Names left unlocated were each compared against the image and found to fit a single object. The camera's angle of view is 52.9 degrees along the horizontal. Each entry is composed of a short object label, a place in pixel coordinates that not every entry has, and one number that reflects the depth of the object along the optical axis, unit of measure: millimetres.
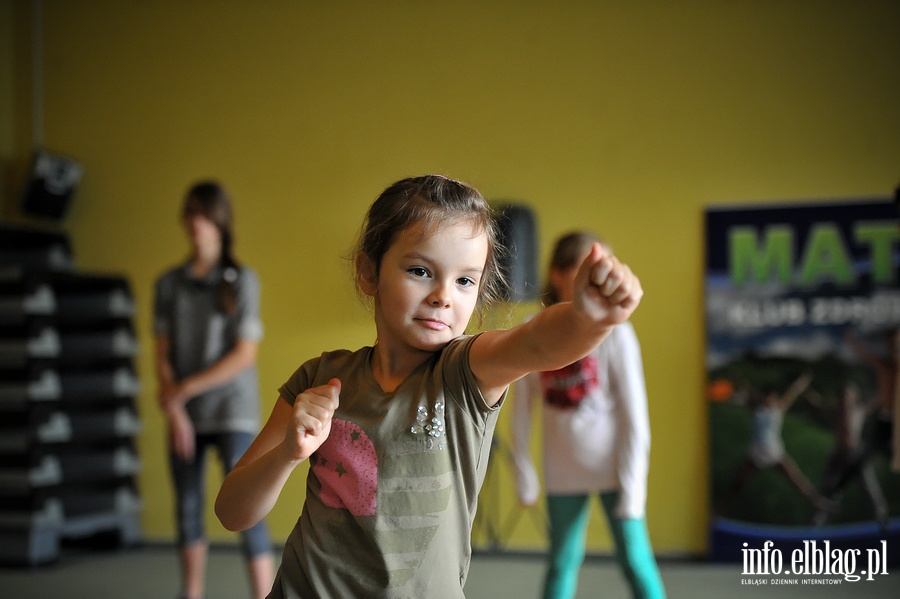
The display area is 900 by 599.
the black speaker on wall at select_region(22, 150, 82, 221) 4539
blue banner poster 3809
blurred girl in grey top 2680
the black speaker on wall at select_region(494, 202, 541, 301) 4031
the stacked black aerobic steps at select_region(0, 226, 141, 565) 3826
